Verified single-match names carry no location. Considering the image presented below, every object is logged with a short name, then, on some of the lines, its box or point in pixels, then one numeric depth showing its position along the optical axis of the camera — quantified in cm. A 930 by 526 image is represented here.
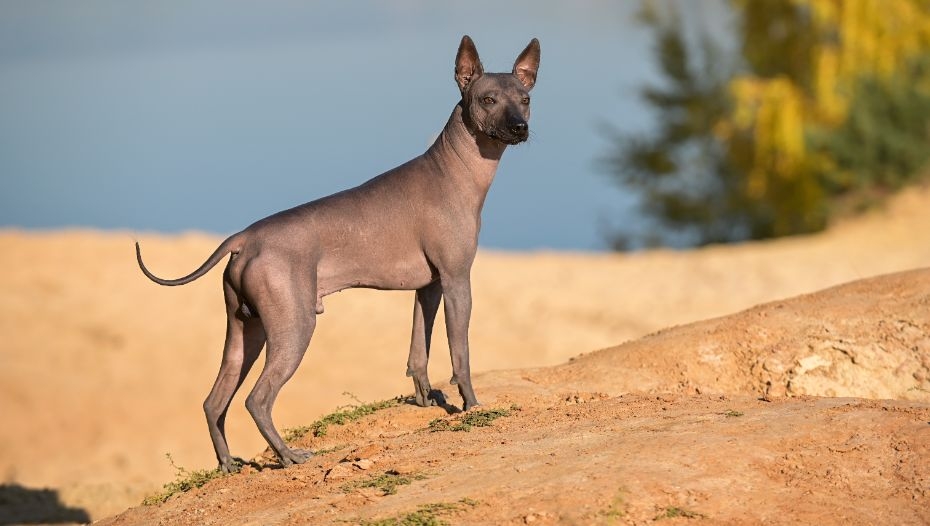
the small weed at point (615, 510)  1235
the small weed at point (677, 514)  1248
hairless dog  1630
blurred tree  5800
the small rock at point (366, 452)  1572
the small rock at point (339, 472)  1505
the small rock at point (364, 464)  1510
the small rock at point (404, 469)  1461
